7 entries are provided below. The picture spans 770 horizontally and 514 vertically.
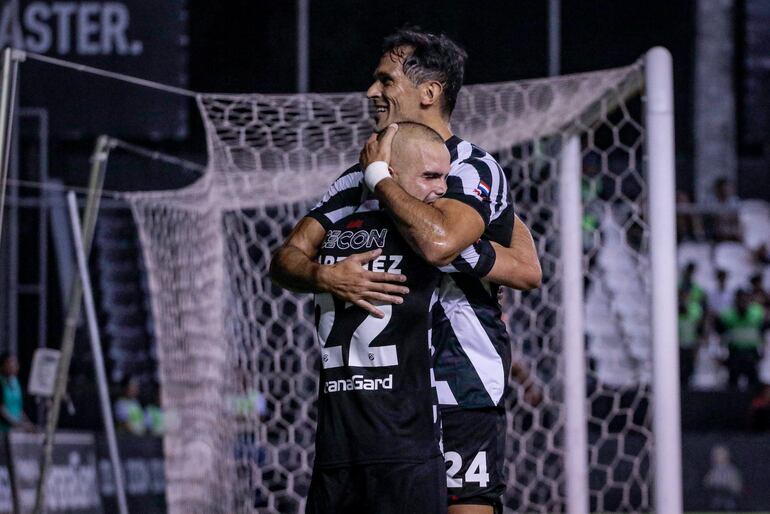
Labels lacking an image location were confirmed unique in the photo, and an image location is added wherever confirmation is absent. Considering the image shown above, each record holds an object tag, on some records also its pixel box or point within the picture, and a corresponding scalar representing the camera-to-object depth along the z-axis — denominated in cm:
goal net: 1278
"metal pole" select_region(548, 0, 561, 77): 3066
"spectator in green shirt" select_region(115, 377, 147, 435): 2520
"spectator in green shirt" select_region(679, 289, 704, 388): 2598
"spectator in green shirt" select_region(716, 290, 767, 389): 2653
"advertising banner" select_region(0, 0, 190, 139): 2802
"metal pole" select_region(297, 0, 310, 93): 2962
